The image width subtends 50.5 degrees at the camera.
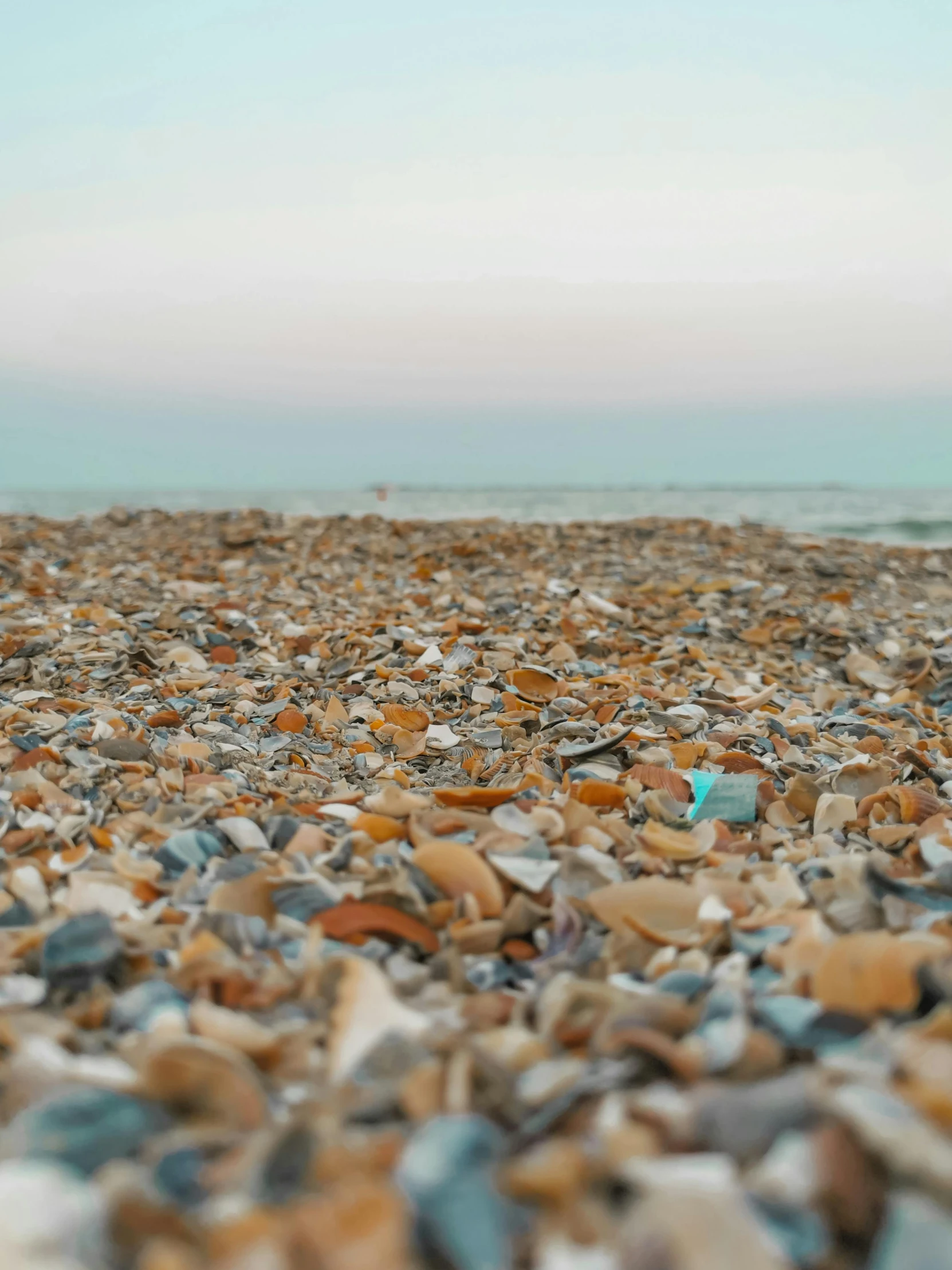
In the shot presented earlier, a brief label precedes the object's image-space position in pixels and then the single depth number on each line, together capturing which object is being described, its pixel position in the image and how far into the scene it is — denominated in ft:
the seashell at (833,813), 1.29
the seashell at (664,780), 1.37
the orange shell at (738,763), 1.50
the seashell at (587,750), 1.49
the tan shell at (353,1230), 0.57
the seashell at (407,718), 1.79
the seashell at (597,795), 1.28
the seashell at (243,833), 1.12
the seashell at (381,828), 1.13
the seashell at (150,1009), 0.79
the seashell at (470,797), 1.21
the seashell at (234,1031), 0.74
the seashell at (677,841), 1.11
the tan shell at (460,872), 0.98
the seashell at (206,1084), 0.69
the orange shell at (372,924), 0.93
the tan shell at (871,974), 0.76
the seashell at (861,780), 1.42
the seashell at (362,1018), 0.74
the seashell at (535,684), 1.97
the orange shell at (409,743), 1.66
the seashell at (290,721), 1.77
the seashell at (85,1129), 0.66
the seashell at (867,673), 2.50
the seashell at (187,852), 1.07
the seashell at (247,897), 0.97
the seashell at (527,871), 1.01
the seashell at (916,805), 1.27
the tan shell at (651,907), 0.94
